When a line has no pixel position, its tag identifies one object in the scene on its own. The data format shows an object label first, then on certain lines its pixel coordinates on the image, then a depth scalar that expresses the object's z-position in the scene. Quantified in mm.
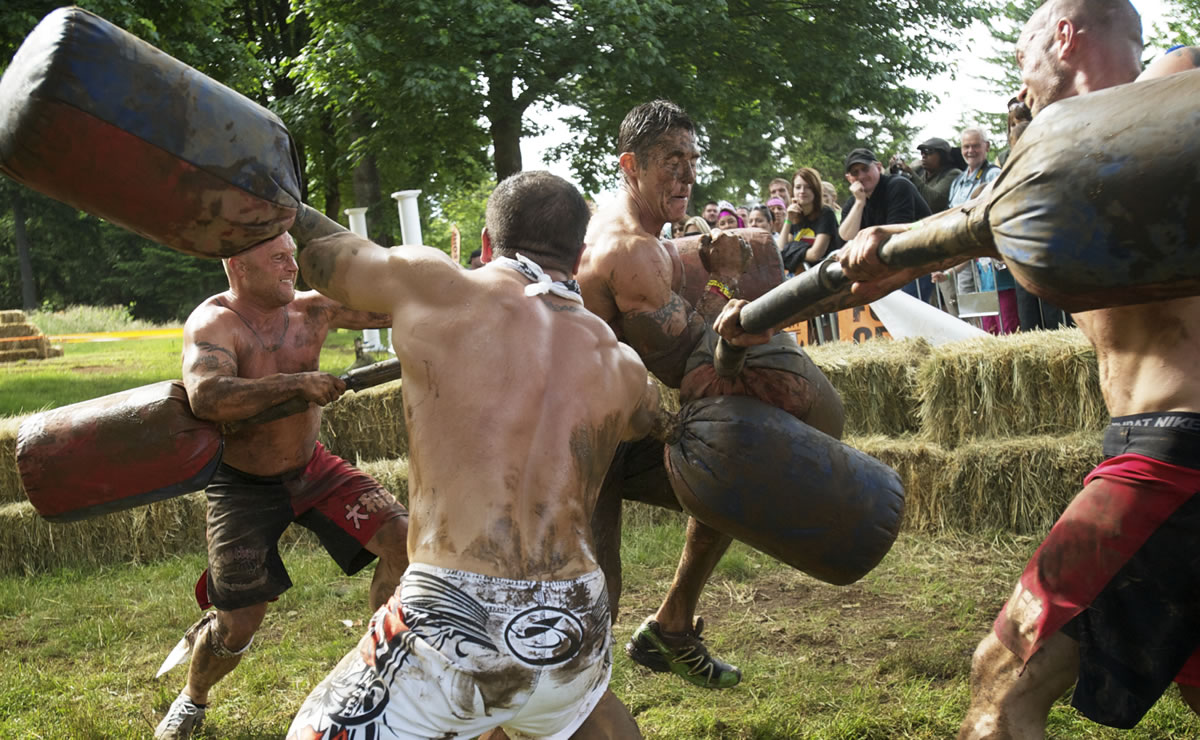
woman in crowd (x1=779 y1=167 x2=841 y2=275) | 7902
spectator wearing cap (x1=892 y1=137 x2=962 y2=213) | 7898
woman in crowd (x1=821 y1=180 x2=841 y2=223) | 8617
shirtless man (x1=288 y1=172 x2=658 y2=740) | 2125
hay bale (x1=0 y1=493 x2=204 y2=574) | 6086
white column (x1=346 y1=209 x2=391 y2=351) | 10375
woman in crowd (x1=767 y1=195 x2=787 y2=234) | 9375
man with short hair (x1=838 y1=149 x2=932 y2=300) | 7199
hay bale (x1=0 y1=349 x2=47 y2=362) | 15297
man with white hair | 7129
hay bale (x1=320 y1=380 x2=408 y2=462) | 6812
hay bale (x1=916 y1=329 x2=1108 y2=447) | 5703
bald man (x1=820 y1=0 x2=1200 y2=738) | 2312
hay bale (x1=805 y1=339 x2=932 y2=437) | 6367
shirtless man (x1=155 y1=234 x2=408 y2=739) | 3783
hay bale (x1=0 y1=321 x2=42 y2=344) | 16297
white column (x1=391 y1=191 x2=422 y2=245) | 9797
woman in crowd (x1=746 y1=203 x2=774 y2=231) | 8719
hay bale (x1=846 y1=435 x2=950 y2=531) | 5844
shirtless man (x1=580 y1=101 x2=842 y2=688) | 3438
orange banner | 8344
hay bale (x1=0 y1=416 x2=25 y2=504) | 6379
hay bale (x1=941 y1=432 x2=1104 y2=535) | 5547
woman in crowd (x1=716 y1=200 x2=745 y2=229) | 8577
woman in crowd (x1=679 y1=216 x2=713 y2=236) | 8154
